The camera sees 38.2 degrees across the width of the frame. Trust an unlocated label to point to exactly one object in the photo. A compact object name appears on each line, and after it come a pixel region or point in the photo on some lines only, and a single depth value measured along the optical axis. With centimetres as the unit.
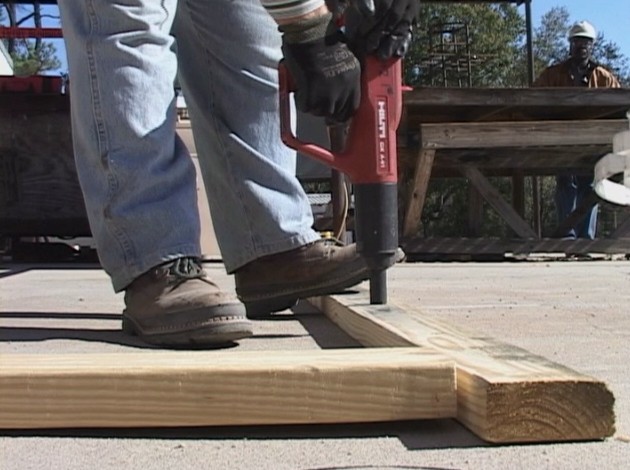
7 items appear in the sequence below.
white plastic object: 397
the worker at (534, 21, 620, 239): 717
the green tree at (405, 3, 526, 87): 2452
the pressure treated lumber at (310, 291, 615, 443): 86
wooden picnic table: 552
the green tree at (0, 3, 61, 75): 790
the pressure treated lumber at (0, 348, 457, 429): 93
